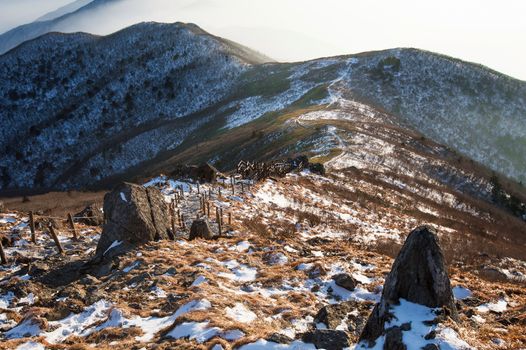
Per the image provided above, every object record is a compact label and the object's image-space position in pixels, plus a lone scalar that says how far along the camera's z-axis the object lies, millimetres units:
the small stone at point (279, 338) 8734
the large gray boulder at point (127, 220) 16750
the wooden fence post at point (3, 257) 16422
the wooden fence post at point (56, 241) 18031
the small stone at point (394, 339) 7734
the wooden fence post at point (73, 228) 20250
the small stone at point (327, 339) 8711
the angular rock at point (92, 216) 23953
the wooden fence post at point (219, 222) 20725
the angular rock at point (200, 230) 19562
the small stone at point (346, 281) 13000
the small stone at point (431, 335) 7719
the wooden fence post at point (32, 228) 19203
